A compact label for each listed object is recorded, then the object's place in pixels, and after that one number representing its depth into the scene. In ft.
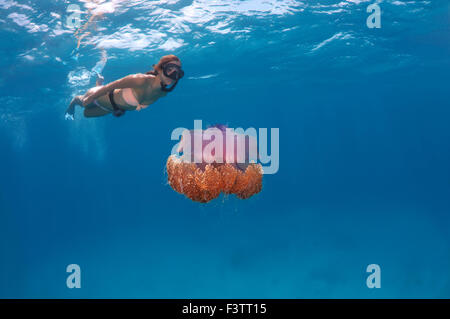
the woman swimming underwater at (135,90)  15.53
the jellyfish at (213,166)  14.43
